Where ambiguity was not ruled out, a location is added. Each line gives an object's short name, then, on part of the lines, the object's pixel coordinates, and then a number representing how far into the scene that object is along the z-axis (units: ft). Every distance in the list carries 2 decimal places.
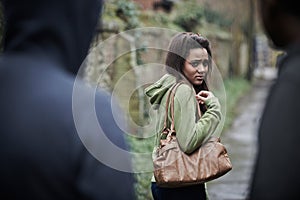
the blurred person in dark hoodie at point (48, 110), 5.41
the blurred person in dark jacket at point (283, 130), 5.77
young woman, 9.98
